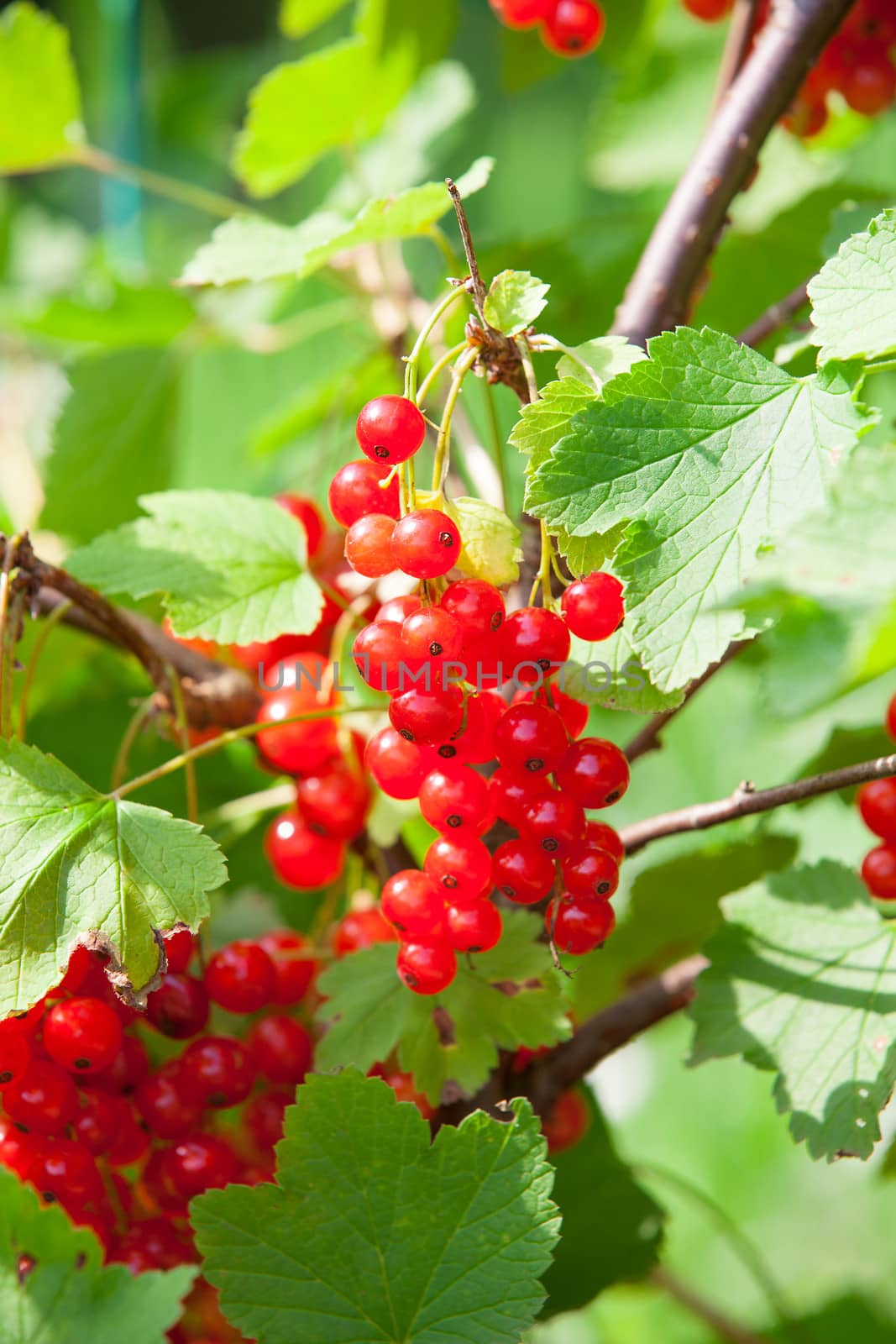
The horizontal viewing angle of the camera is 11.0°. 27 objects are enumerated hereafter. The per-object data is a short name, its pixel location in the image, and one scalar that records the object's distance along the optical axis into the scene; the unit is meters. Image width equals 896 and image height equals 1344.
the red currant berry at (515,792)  0.58
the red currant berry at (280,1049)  0.63
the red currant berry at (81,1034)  0.58
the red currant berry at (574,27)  0.69
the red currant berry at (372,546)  0.57
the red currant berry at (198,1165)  0.60
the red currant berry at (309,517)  0.66
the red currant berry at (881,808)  0.62
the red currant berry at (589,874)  0.58
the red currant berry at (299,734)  0.63
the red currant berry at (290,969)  0.64
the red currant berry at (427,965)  0.59
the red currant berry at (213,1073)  0.61
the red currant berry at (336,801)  0.63
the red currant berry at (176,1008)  0.61
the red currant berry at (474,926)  0.58
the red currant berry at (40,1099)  0.58
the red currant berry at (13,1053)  0.58
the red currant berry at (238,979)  0.62
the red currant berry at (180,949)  0.59
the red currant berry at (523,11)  0.69
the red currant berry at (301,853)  0.64
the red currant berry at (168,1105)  0.61
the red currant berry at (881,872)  0.61
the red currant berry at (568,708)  0.58
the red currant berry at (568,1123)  0.66
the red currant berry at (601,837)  0.58
